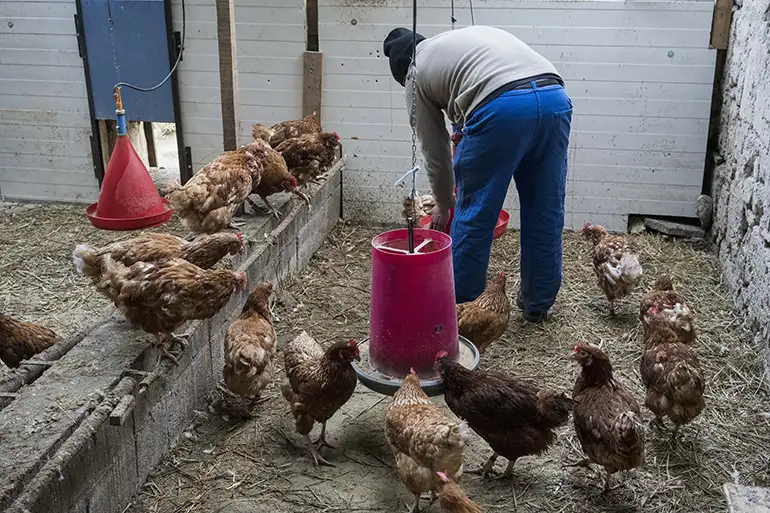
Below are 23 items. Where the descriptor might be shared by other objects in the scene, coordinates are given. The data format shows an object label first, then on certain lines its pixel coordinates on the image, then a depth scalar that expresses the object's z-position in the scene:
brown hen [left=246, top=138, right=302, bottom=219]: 5.75
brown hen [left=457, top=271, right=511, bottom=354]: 4.54
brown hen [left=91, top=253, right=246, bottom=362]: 3.63
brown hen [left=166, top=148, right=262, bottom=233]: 5.02
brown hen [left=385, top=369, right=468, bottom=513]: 3.16
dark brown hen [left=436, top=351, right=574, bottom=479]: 3.48
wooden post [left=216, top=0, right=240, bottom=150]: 5.24
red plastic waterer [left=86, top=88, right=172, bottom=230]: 3.63
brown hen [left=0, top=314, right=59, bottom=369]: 4.04
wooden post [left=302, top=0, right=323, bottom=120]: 7.40
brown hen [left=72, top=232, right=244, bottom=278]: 4.07
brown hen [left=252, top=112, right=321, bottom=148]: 6.61
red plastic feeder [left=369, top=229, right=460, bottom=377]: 3.54
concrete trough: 2.77
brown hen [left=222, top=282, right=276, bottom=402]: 3.99
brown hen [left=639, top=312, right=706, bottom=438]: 3.77
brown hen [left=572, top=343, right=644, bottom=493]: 3.31
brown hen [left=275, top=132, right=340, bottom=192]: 6.36
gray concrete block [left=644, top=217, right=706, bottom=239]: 7.24
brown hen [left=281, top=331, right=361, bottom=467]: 3.79
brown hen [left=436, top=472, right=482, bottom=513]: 2.90
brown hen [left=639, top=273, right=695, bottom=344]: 4.54
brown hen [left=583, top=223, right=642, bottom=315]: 5.39
